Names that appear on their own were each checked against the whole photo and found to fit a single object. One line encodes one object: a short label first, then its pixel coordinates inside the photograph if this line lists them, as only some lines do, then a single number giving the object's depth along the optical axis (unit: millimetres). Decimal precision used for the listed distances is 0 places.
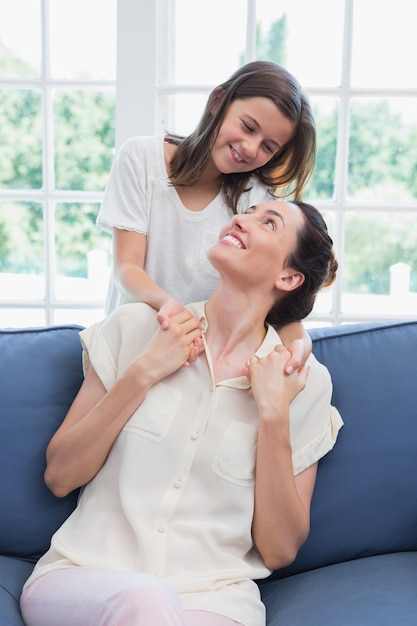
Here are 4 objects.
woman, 1535
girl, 1898
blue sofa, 1756
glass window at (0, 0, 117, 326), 2809
